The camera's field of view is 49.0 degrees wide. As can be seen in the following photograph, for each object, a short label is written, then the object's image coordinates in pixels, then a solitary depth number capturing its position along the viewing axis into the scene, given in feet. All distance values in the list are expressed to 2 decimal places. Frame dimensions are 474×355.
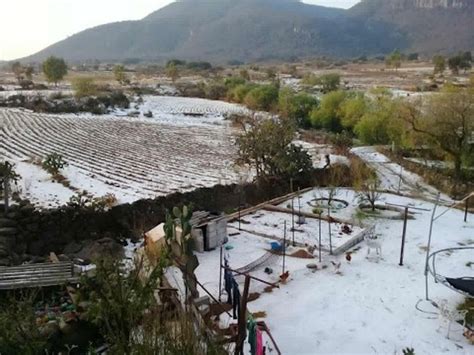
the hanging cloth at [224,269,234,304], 31.60
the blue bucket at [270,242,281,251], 41.70
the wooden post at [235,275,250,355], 21.93
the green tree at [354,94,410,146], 93.28
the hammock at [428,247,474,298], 30.37
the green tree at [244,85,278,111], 149.07
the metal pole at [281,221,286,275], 37.76
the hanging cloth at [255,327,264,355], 25.20
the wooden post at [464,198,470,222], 50.58
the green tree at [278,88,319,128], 130.25
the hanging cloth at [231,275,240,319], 29.60
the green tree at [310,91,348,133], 120.57
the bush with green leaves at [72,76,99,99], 163.73
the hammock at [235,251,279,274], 36.75
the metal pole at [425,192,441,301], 33.63
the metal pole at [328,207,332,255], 41.33
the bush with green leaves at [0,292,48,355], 21.07
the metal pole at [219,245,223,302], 33.45
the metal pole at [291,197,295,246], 44.06
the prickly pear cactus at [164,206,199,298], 28.60
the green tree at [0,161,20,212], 48.68
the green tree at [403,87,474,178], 74.13
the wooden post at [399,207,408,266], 39.04
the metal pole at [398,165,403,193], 63.30
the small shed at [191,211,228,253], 41.29
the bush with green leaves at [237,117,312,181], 63.16
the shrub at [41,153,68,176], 66.44
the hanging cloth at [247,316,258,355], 25.46
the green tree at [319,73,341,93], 178.81
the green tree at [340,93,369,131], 109.40
